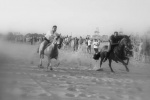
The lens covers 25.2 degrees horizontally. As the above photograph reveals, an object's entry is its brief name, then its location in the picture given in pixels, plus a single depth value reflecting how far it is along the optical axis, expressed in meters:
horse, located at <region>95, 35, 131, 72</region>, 18.00
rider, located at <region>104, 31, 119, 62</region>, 18.27
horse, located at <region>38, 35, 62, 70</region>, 17.27
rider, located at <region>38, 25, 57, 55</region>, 17.62
